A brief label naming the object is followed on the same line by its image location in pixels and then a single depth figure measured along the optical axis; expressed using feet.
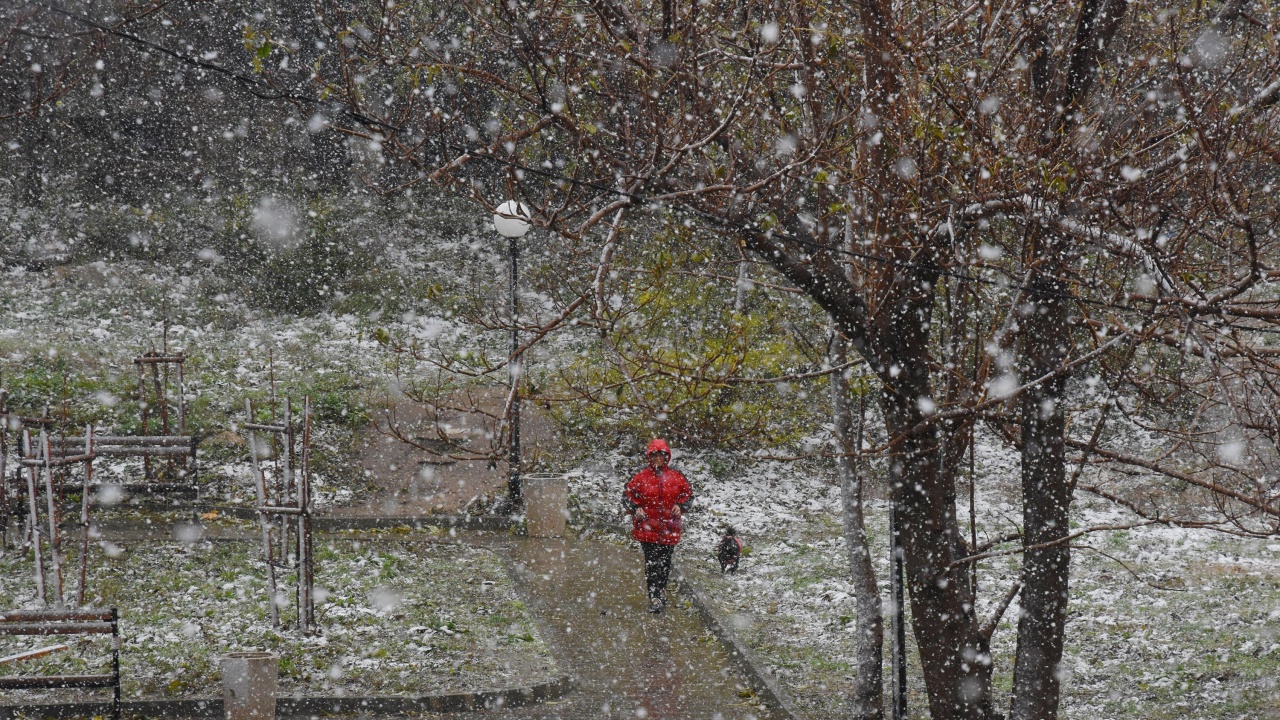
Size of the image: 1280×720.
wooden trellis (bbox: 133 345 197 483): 86.03
